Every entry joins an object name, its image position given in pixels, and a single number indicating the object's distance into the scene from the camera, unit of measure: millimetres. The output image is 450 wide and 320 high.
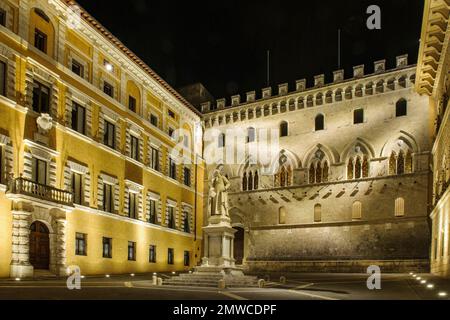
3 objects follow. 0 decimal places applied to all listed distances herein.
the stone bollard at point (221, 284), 17500
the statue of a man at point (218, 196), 20859
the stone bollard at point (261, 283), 19328
